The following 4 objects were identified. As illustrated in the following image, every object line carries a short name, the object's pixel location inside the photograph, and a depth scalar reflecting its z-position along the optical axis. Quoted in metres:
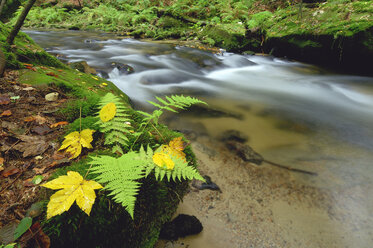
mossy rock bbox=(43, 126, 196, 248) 1.16
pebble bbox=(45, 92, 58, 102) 2.29
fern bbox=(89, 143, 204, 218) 1.15
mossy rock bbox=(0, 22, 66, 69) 2.89
